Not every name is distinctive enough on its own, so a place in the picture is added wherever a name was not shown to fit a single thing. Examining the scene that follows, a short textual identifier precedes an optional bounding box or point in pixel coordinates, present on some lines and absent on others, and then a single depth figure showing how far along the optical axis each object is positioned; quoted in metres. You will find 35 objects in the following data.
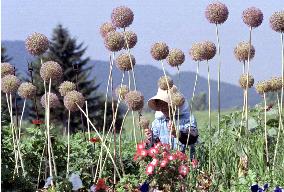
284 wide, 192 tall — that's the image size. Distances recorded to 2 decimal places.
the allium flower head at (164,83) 8.97
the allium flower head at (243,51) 8.94
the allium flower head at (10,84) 8.00
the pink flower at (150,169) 7.00
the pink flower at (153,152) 7.10
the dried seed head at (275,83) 9.23
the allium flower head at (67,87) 8.73
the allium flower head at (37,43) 7.80
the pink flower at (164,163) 6.96
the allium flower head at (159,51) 8.54
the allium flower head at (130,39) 8.58
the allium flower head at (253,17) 8.69
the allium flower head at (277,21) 8.88
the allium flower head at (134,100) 8.16
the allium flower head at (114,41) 8.17
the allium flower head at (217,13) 8.60
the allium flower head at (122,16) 8.32
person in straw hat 10.08
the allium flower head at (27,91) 8.05
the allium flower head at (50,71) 7.62
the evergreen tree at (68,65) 86.48
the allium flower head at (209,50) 8.63
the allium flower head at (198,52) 8.61
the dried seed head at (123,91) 8.94
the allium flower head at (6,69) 8.71
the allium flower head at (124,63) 8.46
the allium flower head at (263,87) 9.27
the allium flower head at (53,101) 8.05
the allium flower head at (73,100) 8.06
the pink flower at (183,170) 7.04
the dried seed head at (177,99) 8.75
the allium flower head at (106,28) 8.87
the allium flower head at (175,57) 8.78
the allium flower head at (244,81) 9.24
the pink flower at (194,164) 8.53
